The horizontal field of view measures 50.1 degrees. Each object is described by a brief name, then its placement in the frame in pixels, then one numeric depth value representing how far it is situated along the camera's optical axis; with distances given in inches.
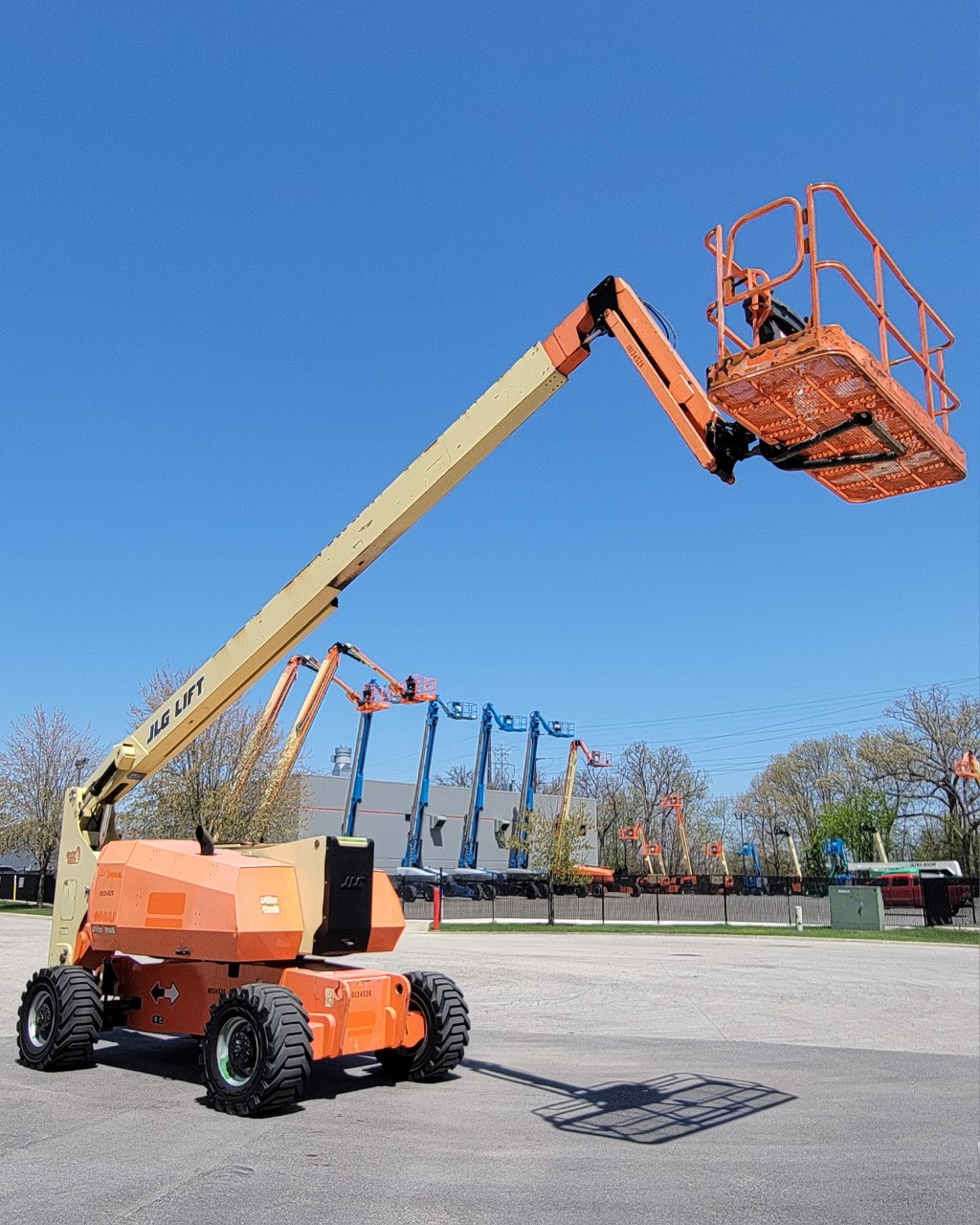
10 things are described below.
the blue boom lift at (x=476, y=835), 2138.3
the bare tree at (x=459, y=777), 4330.7
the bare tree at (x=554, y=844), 1918.1
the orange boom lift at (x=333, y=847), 280.1
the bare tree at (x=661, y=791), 3538.4
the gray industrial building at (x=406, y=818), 2753.4
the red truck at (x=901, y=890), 1900.8
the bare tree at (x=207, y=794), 1368.1
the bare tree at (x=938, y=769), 2393.0
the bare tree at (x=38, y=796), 1815.9
